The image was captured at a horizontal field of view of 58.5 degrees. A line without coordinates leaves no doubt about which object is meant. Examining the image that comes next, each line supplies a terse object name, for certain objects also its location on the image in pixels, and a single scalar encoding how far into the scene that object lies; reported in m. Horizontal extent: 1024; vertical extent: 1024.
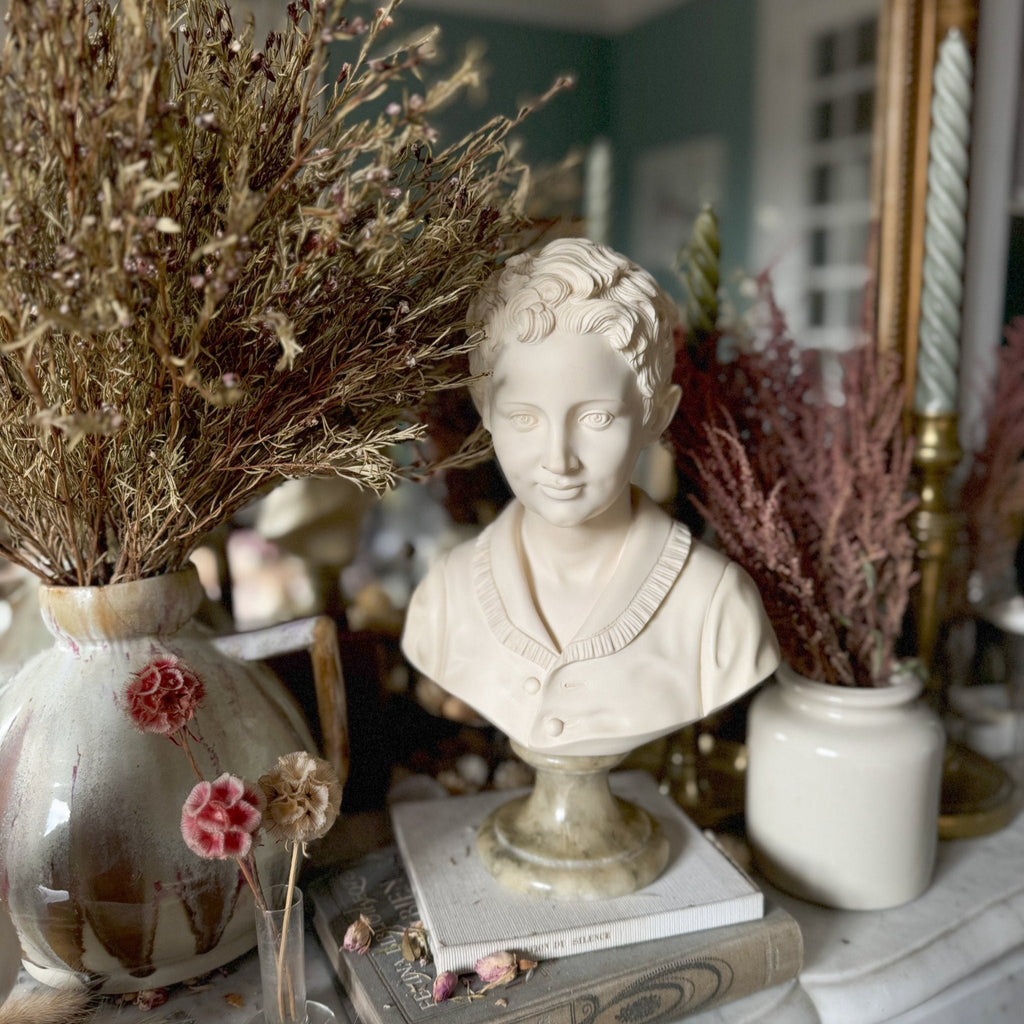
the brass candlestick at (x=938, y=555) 1.12
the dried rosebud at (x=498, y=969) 0.75
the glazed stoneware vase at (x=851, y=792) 0.87
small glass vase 0.69
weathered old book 0.73
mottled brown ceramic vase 0.72
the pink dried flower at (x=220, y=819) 0.62
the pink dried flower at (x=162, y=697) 0.64
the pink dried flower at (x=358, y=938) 0.80
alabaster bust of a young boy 0.75
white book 0.78
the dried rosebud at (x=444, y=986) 0.73
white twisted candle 1.11
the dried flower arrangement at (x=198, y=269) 0.58
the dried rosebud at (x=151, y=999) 0.76
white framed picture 1.42
